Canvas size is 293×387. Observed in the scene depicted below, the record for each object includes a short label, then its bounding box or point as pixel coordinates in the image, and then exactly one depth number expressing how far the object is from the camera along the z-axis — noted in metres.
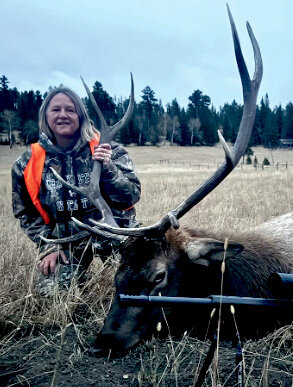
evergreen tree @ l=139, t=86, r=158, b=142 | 87.31
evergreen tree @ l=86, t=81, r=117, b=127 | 73.84
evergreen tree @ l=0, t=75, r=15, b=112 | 77.57
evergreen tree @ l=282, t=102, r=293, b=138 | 84.44
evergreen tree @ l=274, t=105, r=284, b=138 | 89.11
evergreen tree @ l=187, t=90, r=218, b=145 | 85.44
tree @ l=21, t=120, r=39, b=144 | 64.00
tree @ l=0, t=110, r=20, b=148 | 67.44
